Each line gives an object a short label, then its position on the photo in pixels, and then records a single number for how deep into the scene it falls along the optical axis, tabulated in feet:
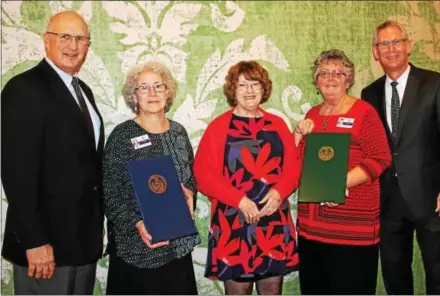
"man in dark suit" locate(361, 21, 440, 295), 8.09
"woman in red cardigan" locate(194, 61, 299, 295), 7.47
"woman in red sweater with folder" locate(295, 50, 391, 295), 7.68
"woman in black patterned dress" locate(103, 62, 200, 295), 7.16
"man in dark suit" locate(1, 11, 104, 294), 6.20
